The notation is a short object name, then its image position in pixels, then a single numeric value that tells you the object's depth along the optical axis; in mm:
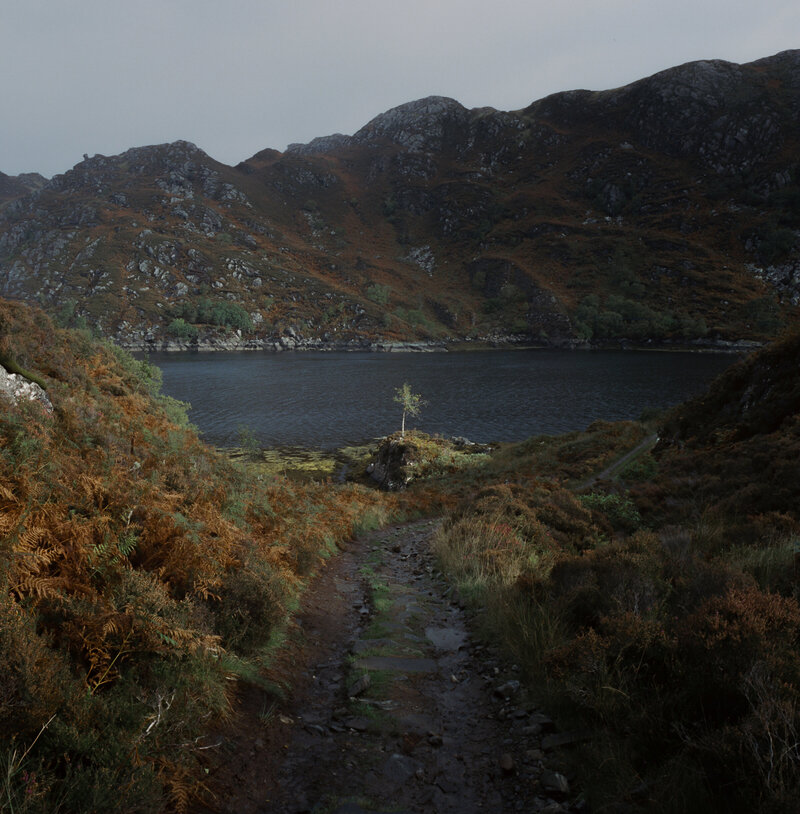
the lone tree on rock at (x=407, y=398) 40550
